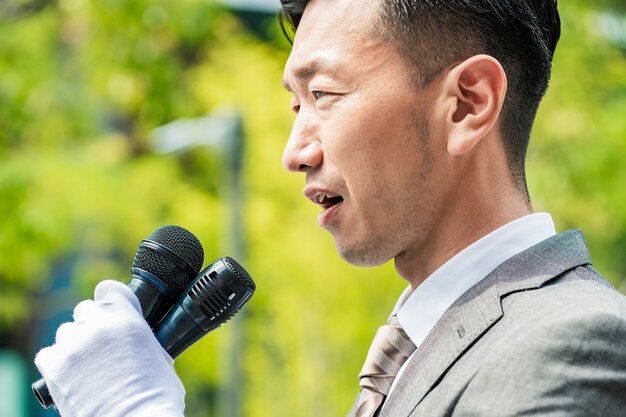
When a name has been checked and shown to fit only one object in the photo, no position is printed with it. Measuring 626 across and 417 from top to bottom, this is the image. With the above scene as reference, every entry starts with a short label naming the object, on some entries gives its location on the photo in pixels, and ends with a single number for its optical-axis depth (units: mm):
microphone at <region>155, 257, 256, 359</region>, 2135
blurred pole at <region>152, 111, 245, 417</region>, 9680
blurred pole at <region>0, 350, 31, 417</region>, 14117
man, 1994
